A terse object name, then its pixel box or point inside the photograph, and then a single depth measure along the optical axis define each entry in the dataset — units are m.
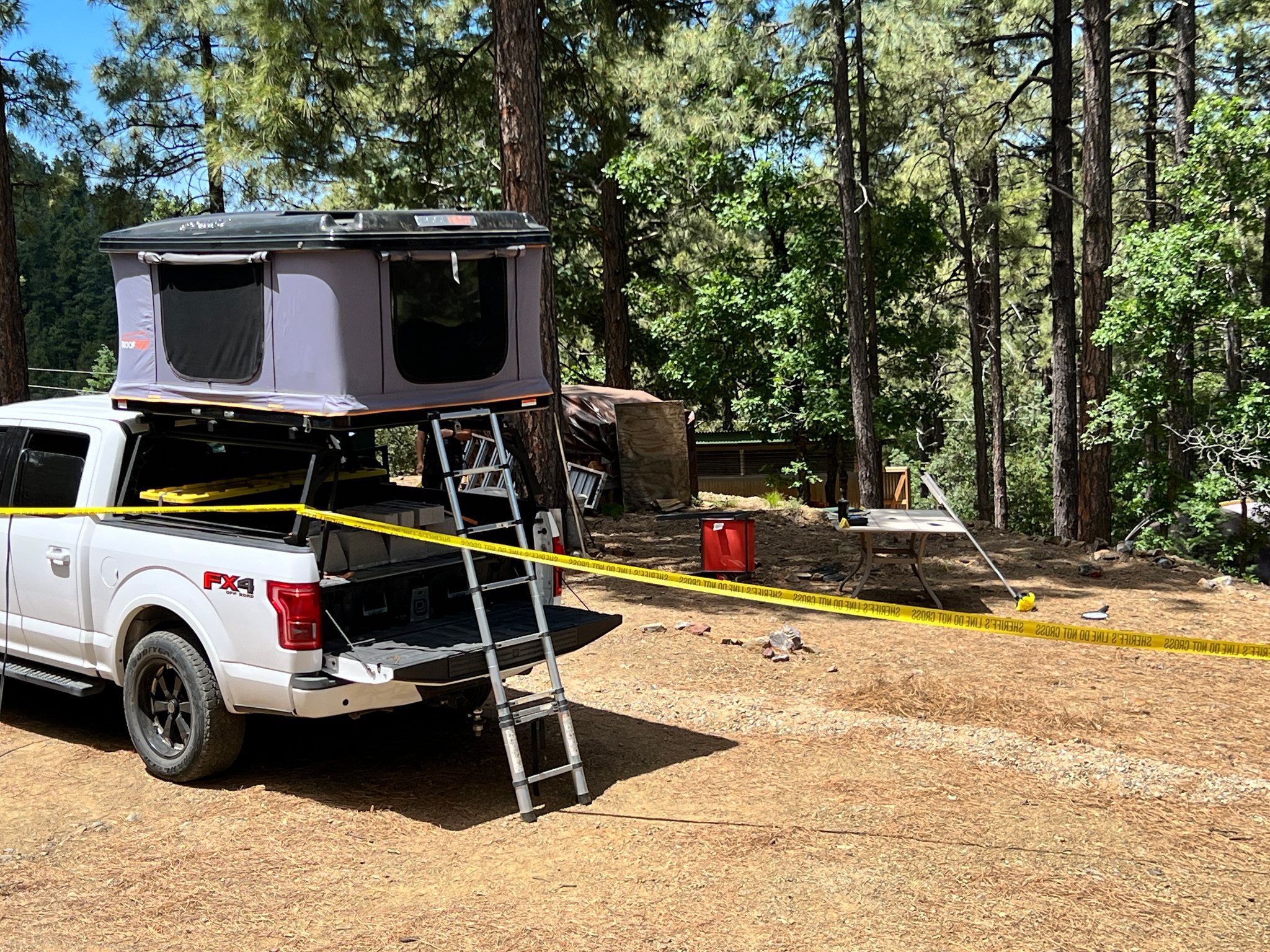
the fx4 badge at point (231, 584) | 5.74
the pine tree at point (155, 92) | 21.02
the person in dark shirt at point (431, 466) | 6.78
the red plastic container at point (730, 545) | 12.05
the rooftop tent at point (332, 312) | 5.89
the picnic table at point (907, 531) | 10.83
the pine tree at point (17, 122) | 15.41
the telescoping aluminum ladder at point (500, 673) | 5.89
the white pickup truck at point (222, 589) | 5.70
